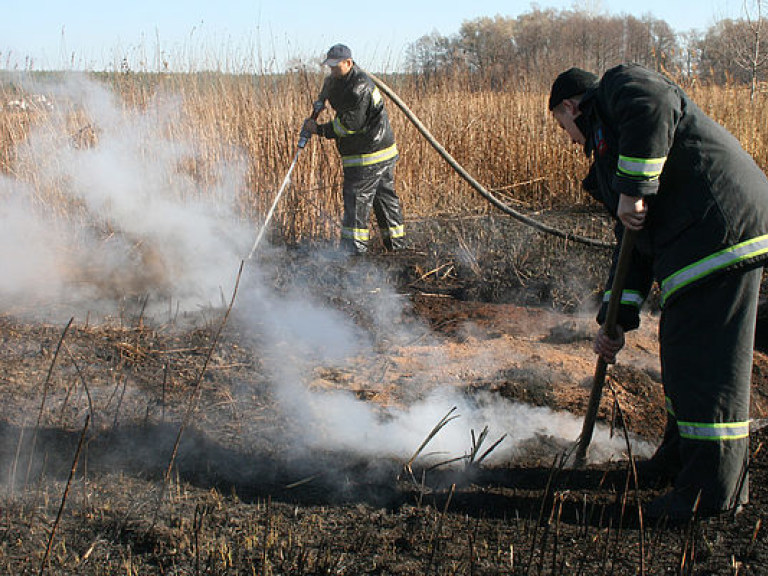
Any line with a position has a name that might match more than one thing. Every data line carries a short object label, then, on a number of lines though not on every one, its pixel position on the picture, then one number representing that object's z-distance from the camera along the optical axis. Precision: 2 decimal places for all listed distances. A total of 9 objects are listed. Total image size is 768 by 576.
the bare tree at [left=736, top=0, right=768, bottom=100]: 10.66
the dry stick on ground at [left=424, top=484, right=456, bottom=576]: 2.21
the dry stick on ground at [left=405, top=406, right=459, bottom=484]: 2.96
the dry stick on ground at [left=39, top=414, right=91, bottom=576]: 2.13
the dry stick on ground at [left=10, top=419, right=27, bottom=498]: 2.84
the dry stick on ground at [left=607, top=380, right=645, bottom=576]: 1.97
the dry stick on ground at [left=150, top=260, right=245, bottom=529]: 3.66
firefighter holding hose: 6.38
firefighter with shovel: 2.43
